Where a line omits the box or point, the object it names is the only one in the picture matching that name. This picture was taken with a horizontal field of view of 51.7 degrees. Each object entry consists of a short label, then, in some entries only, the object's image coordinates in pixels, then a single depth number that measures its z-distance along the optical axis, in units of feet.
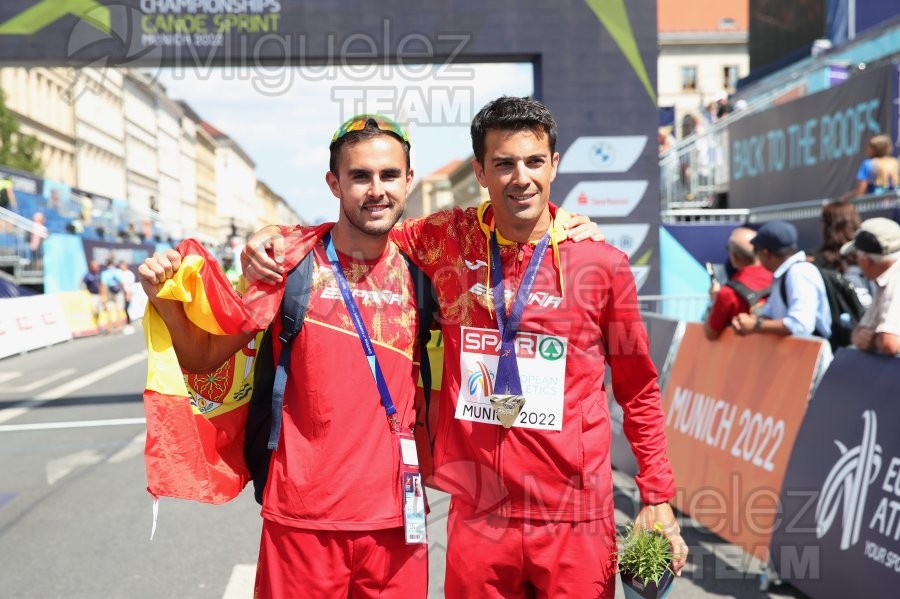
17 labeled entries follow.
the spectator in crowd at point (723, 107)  70.53
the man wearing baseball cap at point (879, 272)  15.61
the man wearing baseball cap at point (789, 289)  19.31
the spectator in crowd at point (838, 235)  23.43
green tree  150.92
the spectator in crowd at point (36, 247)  83.13
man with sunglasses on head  9.27
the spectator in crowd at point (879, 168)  35.61
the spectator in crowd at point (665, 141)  68.95
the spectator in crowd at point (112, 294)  79.71
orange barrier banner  17.38
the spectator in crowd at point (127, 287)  80.89
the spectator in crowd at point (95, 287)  78.28
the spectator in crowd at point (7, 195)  89.92
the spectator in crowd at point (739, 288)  20.47
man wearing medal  9.48
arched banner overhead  38.37
